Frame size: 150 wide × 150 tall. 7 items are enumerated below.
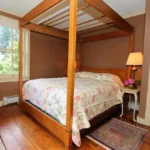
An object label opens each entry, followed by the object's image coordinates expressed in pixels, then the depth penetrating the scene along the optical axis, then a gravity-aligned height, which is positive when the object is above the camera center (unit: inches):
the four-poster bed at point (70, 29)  62.3 +34.6
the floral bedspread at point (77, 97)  68.7 -21.5
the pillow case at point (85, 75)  132.4 -9.9
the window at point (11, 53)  122.4 +10.8
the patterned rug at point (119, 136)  68.2 -42.5
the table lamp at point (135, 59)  103.1 +6.5
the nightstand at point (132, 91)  97.9 -19.2
